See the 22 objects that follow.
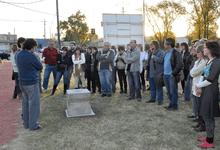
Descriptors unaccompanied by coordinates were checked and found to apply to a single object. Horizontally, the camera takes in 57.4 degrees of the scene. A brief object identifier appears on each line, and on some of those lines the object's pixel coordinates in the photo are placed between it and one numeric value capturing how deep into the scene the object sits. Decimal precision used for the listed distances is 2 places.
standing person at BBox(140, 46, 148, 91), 7.09
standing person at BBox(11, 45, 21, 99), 6.25
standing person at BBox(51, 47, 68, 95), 7.11
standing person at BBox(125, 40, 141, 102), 6.04
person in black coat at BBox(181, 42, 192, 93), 5.95
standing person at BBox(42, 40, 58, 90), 7.39
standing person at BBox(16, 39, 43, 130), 4.17
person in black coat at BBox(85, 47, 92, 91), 7.08
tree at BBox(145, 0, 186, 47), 22.72
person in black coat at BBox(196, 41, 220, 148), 3.29
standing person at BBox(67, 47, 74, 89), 7.14
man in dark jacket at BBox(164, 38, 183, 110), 5.06
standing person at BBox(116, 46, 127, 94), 6.68
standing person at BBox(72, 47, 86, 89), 7.03
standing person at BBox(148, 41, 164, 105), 5.50
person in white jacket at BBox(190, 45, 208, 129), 3.96
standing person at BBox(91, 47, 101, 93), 6.96
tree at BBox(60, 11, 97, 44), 32.49
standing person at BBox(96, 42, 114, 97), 6.64
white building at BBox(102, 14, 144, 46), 10.26
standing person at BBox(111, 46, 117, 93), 7.26
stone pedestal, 5.06
